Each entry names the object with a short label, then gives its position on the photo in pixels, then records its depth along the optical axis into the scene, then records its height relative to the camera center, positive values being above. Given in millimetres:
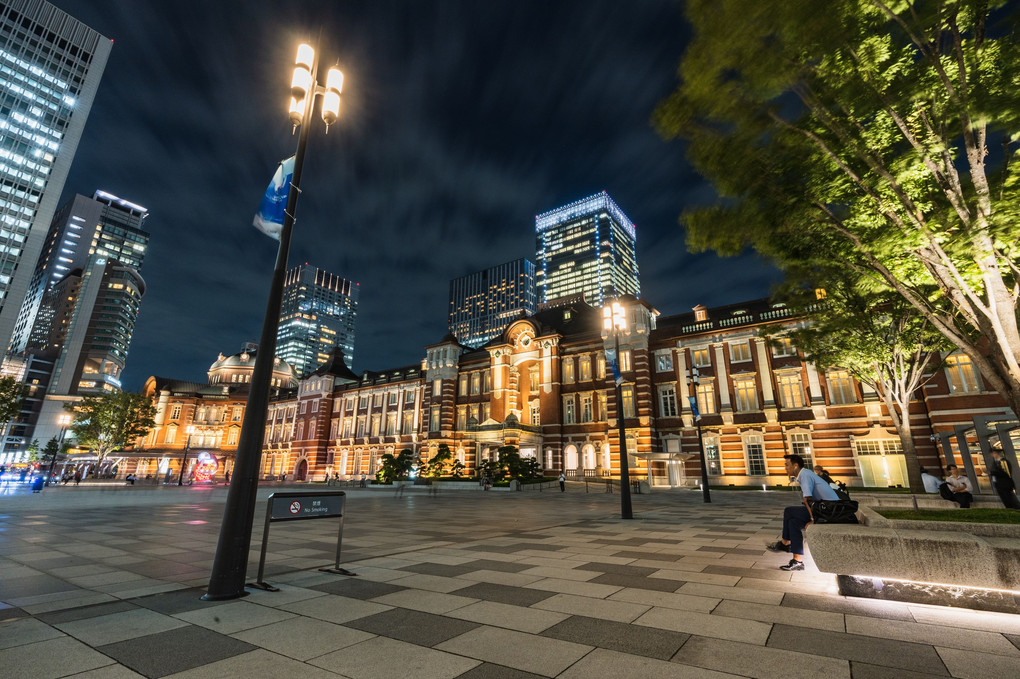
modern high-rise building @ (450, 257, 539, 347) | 176125 +66158
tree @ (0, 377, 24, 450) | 39881 +5369
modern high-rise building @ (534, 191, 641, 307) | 152625 +74940
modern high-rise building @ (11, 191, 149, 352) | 127688 +66452
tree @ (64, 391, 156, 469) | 49156 +4220
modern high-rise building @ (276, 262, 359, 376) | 191000 +49455
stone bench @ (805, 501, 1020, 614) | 4406 -928
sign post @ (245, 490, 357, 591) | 5708 -620
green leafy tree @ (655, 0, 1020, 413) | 7129 +6047
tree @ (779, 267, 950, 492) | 17547 +5511
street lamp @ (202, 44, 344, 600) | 5145 +291
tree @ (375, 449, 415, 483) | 38438 -181
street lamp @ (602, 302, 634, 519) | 14227 +3366
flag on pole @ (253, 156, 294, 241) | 6852 +3889
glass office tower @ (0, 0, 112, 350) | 75312 +61613
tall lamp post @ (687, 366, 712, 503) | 20900 +2053
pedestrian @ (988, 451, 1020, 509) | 10758 -284
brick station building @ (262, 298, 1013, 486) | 28875 +4986
